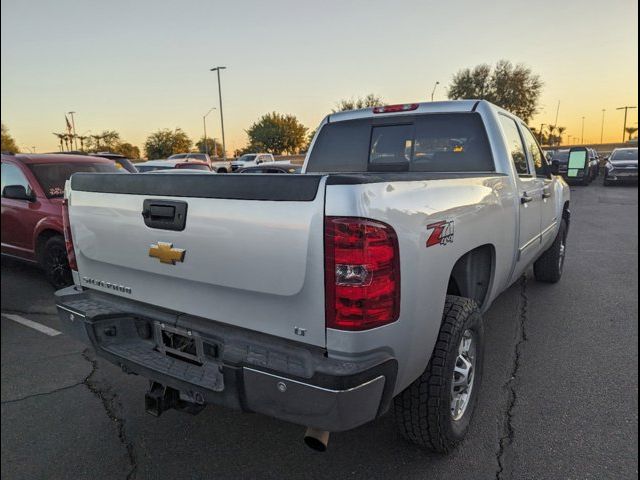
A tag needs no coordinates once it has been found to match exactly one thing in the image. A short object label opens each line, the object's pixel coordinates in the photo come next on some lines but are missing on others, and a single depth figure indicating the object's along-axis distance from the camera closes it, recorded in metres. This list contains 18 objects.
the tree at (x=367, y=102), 42.93
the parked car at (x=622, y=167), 20.38
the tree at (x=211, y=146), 72.81
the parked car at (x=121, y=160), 9.12
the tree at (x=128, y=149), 64.01
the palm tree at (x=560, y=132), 104.53
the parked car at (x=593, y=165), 24.02
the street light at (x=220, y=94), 45.03
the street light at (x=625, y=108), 65.55
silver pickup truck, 1.79
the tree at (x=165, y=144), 67.12
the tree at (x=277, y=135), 61.91
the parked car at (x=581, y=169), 20.45
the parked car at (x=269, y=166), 10.15
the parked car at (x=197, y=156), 28.19
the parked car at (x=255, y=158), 32.41
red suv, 5.59
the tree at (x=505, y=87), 42.38
